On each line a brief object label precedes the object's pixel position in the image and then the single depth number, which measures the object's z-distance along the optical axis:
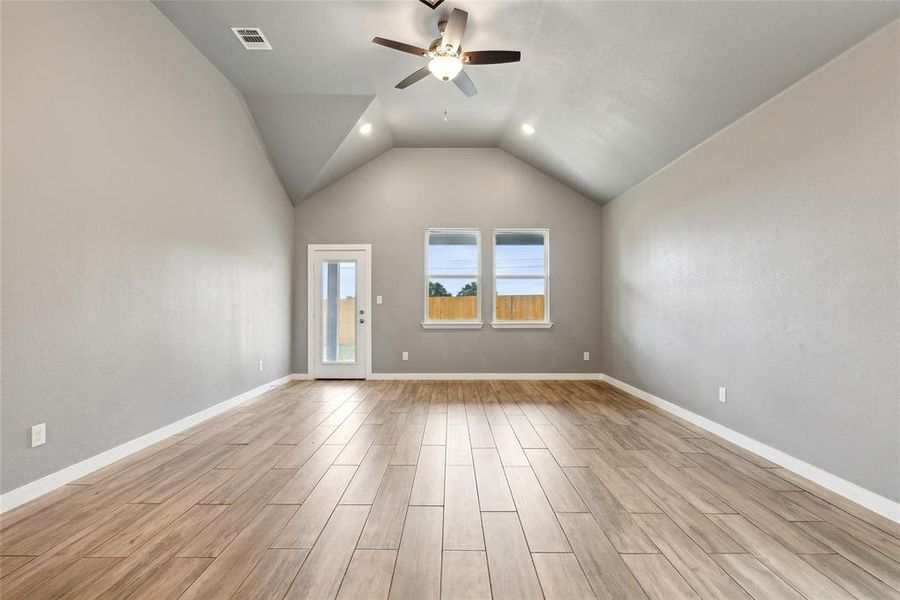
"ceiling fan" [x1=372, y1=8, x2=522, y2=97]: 3.19
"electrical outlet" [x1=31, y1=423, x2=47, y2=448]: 2.35
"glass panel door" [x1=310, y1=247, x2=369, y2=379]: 6.27
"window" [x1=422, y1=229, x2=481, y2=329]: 6.44
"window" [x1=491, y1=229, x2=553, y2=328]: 6.44
